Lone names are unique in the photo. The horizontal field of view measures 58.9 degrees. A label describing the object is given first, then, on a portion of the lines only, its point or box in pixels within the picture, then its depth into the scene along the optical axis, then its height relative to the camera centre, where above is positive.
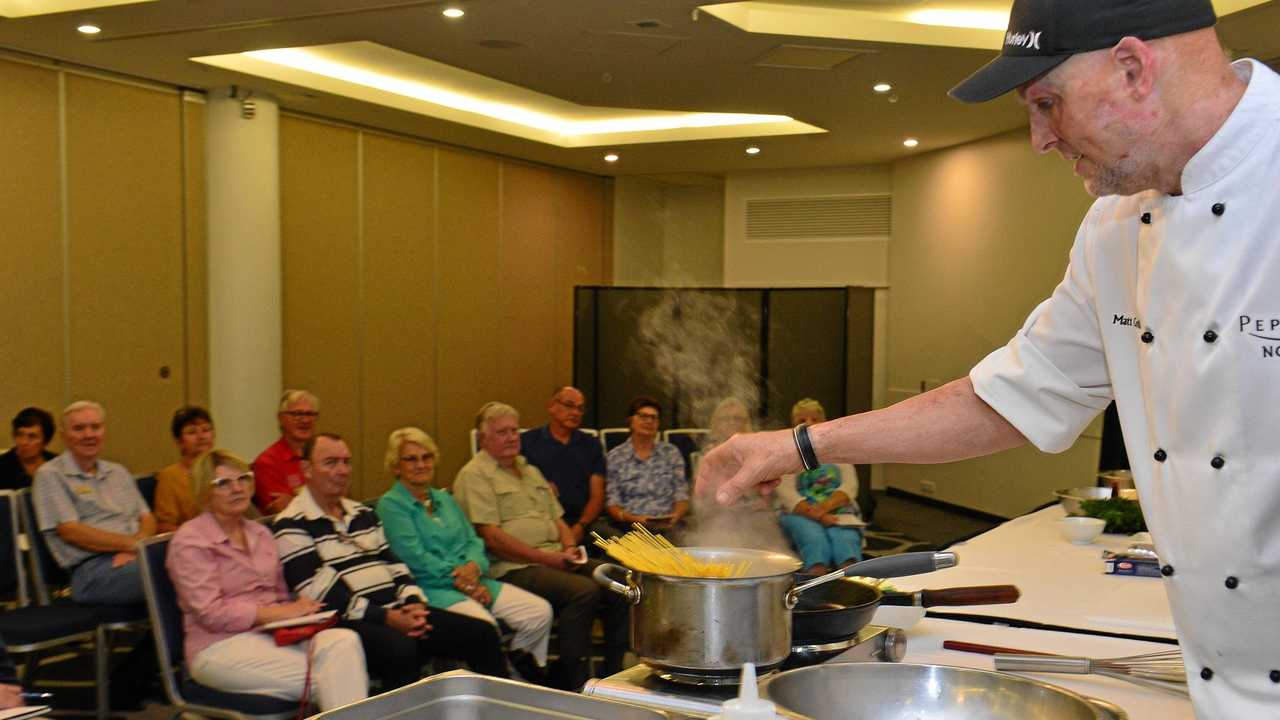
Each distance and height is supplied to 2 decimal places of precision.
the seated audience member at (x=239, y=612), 3.33 -0.96
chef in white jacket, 1.18 +0.03
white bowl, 3.34 -0.67
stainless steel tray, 1.23 -0.45
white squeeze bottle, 1.05 -0.38
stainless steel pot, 1.46 -0.42
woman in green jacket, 4.17 -0.96
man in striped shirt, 3.72 -0.95
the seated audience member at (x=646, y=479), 5.45 -0.87
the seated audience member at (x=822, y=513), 5.37 -1.02
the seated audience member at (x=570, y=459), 5.40 -0.77
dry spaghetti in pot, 1.63 -0.38
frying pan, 1.68 -0.49
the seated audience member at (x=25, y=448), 4.92 -0.66
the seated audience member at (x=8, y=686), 2.45 -0.86
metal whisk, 1.72 -0.56
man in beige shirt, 4.41 -1.01
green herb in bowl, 3.53 -0.66
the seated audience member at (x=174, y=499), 4.62 -0.82
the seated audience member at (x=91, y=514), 4.07 -0.82
